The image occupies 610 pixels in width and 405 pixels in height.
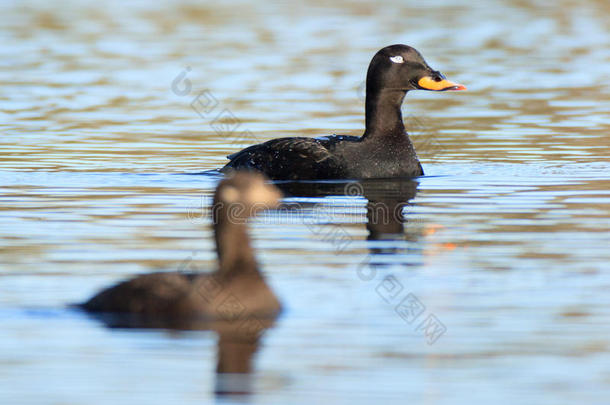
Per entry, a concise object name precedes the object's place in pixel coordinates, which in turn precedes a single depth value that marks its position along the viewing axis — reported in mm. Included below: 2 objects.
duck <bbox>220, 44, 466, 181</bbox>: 28891
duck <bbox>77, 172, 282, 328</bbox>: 16156
